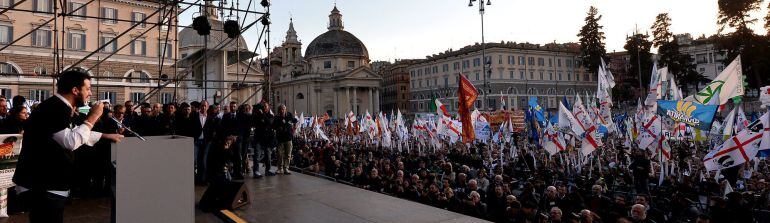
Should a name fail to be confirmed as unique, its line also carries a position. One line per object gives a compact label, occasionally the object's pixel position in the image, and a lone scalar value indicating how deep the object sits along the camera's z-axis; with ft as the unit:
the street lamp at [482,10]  96.77
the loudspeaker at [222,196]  18.72
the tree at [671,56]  175.73
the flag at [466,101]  41.47
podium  11.19
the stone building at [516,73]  250.57
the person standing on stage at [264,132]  30.09
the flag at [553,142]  51.42
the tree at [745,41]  140.56
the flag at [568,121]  51.54
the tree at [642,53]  185.98
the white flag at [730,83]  37.78
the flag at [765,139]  29.89
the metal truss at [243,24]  26.65
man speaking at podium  10.86
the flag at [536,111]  67.46
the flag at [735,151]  30.60
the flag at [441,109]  65.57
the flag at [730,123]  42.82
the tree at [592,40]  207.41
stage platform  17.43
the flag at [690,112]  37.58
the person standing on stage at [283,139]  31.09
